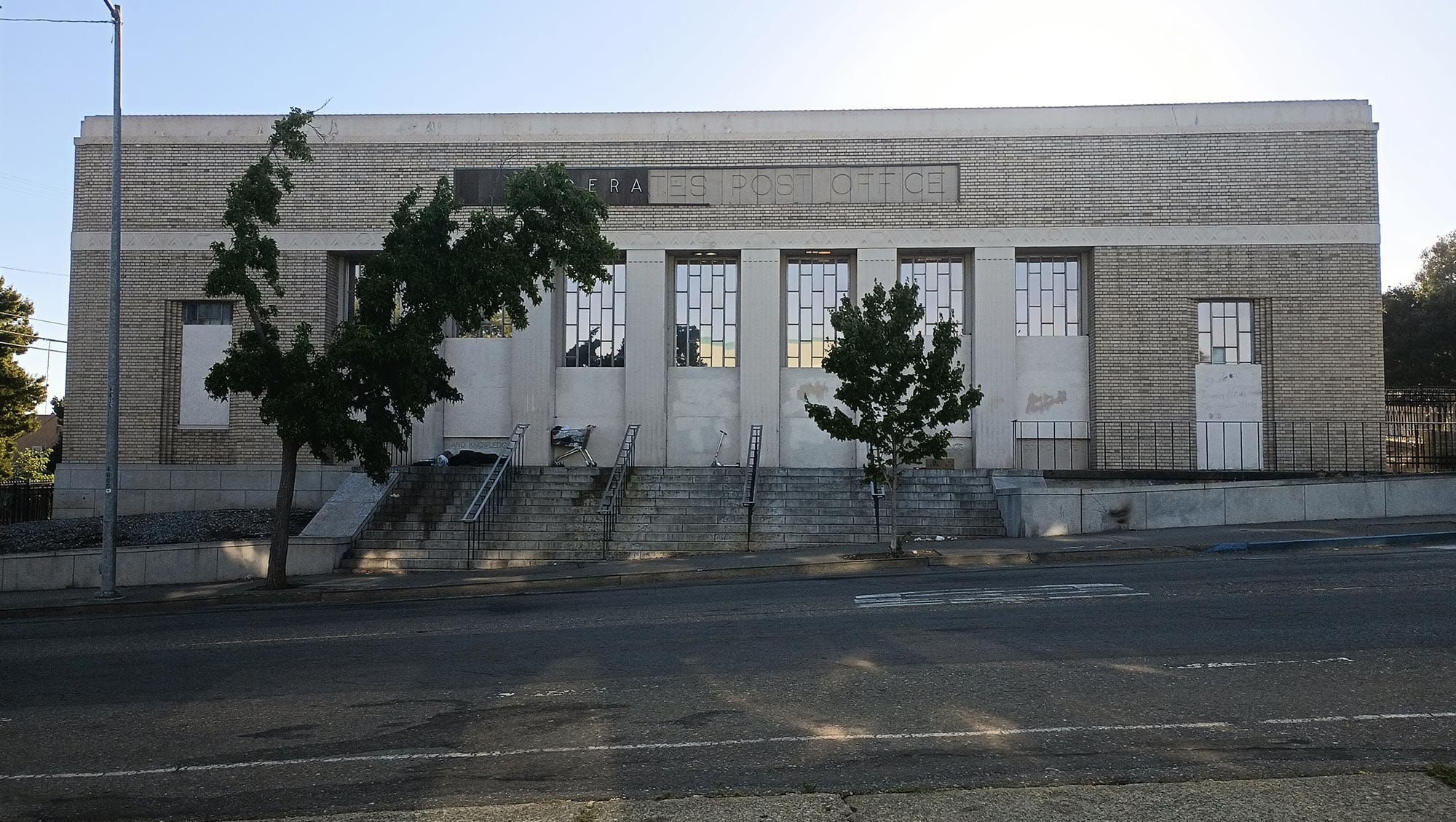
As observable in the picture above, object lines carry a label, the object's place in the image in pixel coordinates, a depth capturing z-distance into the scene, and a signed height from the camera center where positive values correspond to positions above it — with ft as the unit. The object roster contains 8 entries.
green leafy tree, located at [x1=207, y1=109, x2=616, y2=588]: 56.29 +7.66
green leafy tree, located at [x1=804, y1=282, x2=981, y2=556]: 61.21 +3.45
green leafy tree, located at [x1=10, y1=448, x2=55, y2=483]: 143.64 -4.03
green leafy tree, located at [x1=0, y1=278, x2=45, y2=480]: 146.41 +7.46
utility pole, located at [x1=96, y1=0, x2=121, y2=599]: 56.49 +2.14
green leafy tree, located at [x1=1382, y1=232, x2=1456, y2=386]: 132.26 +13.77
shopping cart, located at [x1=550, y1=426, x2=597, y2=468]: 85.51 +0.03
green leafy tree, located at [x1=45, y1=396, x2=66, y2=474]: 153.17 -1.35
